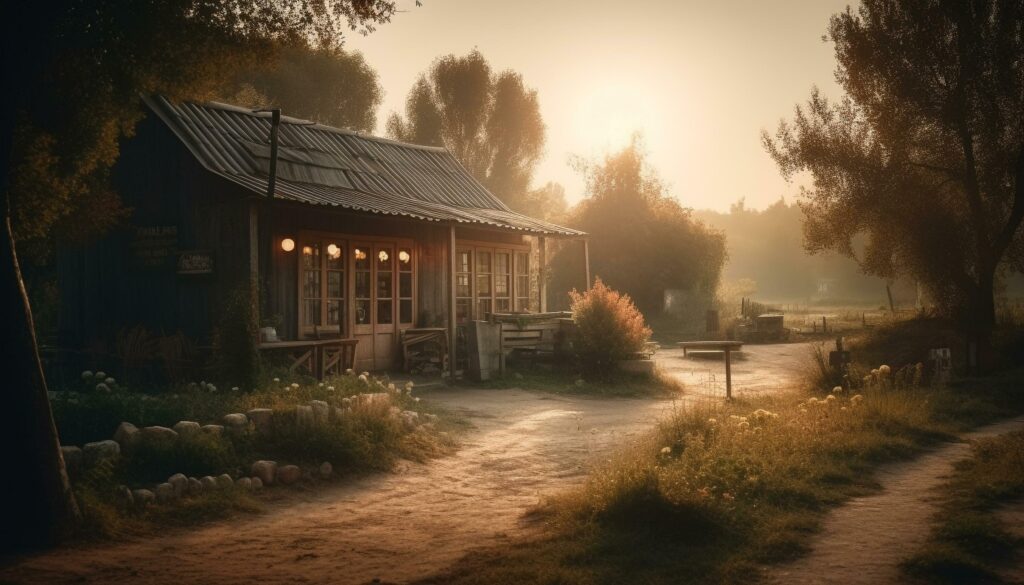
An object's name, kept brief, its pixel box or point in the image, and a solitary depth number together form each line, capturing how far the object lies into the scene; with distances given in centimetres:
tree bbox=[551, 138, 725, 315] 3541
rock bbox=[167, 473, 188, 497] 705
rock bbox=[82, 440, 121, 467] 709
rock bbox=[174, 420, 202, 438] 782
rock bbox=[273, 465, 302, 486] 790
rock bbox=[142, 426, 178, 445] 764
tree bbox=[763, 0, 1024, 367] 1788
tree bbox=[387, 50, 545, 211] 4703
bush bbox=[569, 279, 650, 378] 1612
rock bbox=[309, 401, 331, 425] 888
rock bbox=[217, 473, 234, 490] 730
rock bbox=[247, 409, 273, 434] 859
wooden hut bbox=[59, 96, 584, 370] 1409
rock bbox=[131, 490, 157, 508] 673
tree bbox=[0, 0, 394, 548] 612
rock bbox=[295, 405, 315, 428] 877
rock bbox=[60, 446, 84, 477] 698
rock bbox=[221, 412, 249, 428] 839
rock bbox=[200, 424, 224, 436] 807
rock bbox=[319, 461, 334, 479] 816
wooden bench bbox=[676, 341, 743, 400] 1343
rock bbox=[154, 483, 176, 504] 690
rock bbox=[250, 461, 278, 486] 779
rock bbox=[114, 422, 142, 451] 751
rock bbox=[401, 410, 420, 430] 993
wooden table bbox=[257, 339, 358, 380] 1298
